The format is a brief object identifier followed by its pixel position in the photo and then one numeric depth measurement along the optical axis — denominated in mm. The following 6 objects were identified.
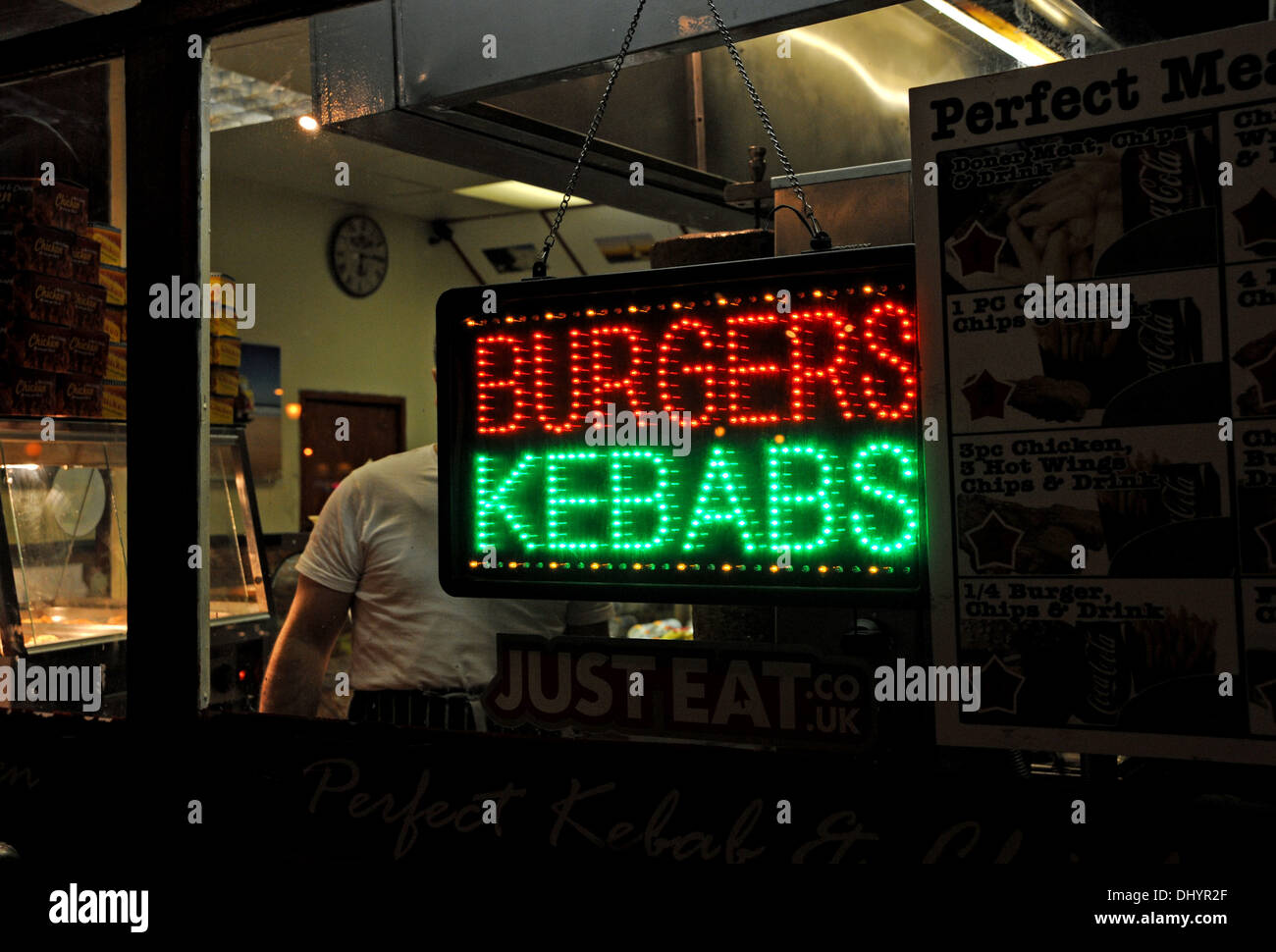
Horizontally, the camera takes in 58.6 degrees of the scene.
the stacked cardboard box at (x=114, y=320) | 3418
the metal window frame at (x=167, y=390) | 2174
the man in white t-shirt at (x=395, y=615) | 2305
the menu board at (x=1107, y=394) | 1345
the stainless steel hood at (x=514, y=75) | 2287
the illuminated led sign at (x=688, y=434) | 1545
